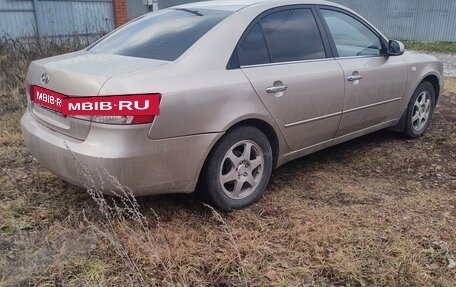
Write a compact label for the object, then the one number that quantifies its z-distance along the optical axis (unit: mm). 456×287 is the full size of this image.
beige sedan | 2877
